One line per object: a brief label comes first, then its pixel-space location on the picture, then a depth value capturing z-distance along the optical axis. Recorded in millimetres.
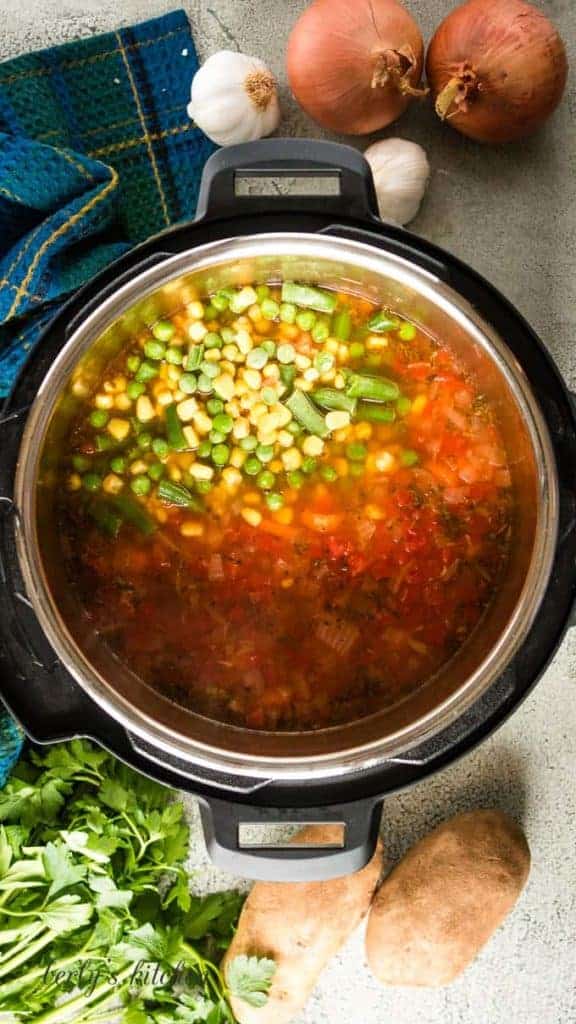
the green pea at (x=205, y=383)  750
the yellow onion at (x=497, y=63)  764
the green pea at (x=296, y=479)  746
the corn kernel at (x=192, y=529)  739
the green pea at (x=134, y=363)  743
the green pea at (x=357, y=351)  747
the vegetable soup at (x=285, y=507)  735
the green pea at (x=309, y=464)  746
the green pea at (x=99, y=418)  742
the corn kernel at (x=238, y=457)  749
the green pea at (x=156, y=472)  742
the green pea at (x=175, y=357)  745
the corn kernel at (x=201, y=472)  743
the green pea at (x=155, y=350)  743
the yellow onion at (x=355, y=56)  762
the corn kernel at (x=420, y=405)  741
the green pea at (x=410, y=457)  741
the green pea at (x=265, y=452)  745
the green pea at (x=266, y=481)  746
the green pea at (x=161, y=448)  744
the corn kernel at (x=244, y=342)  742
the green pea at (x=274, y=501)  745
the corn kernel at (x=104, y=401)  741
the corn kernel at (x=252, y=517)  741
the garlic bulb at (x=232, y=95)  786
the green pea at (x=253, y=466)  747
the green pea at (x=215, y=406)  749
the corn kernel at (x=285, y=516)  744
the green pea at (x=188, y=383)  748
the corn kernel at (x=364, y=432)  743
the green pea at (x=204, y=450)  749
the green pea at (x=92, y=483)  742
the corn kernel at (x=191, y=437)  749
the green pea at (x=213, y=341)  744
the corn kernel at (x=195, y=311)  744
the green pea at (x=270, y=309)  746
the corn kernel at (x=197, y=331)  744
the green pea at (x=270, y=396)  745
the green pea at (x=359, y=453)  744
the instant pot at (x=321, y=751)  688
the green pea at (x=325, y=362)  738
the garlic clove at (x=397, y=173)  790
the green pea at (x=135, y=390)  743
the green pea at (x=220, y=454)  746
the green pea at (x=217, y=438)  749
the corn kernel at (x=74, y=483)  742
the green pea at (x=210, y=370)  744
